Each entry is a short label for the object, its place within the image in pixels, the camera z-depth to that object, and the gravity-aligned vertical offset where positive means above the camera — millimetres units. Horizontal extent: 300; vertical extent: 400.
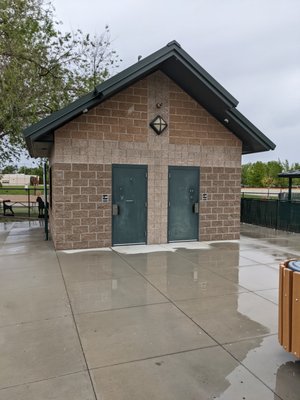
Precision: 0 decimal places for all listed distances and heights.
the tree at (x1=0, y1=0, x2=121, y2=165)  13203 +5558
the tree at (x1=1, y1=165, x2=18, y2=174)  19678 +1151
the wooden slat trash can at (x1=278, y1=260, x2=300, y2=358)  3107 -1155
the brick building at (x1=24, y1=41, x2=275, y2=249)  8461 +951
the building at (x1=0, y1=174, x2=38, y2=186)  63494 +1812
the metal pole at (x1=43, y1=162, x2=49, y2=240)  10198 -174
